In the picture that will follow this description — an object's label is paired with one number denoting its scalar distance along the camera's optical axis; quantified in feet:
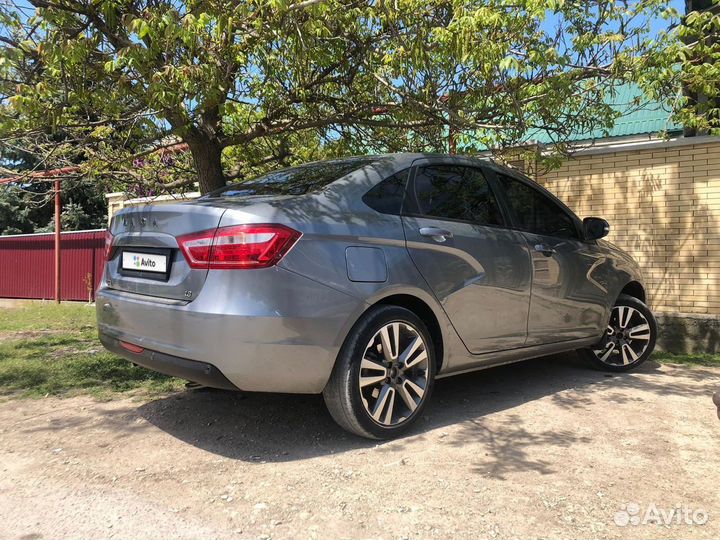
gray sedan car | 9.92
